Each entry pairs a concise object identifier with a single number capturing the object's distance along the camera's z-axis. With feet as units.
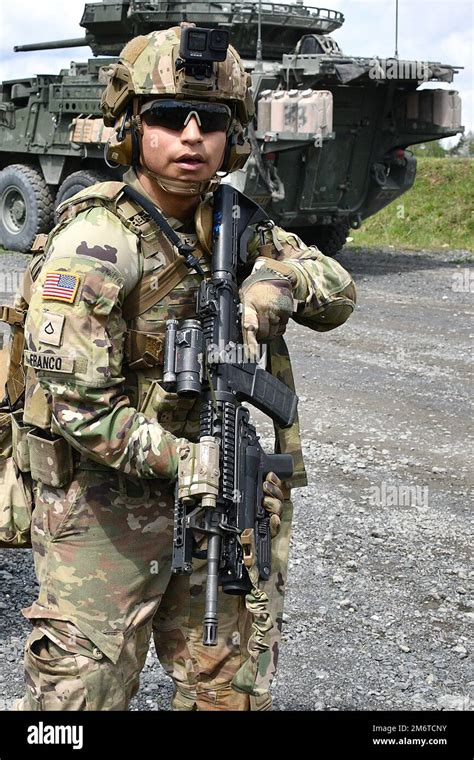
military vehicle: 40.19
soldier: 7.84
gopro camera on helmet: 8.16
